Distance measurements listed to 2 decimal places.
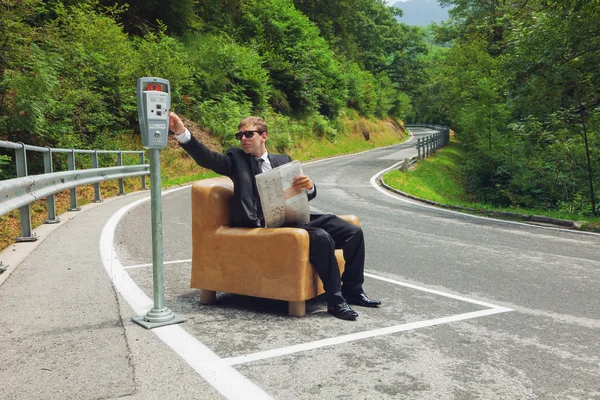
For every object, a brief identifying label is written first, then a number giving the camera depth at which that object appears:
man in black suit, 4.19
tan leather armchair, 4.08
